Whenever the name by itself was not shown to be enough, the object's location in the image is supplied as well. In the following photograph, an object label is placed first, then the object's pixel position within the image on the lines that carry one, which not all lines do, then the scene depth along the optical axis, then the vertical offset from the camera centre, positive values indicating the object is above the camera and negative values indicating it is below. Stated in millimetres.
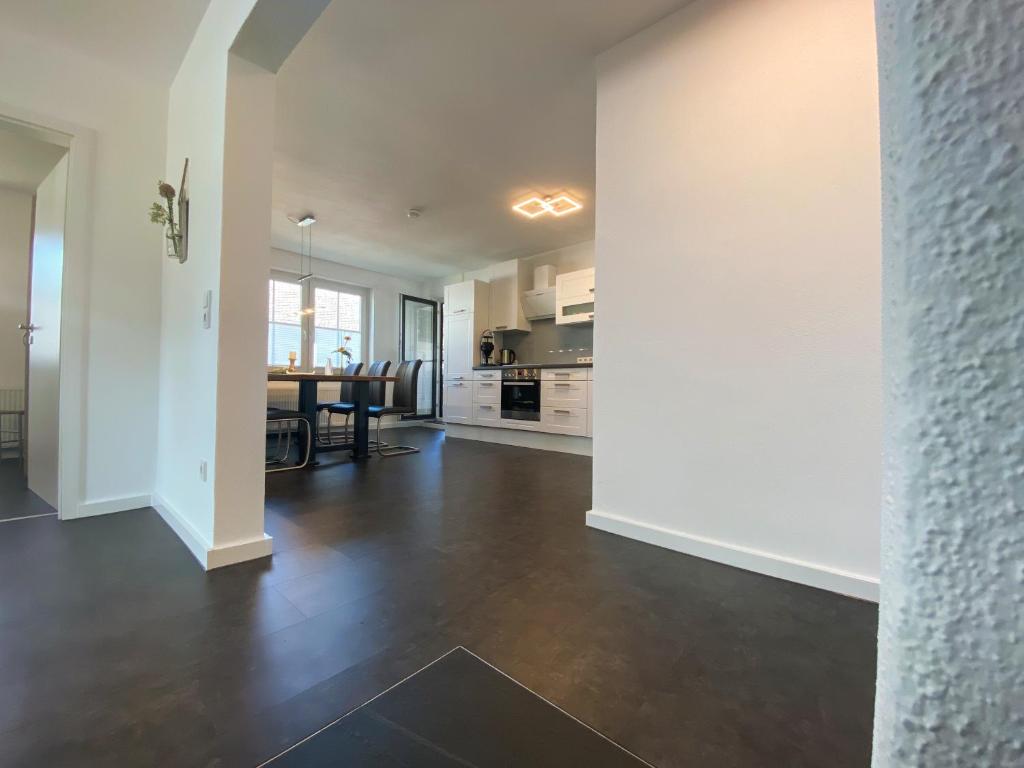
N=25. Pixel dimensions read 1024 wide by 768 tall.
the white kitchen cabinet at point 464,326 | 5875 +892
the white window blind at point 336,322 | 6406 +1027
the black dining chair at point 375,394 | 4559 -44
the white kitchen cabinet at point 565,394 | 4547 -17
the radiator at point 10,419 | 3791 -278
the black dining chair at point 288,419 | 3523 -375
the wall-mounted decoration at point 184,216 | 2137 +850
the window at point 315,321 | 5945 +999
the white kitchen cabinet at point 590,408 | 4438 -158
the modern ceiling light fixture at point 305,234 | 4672 +1818
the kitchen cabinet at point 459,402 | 5750 -144
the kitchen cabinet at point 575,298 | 4934 +1088
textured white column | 206 +7
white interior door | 2406 +306
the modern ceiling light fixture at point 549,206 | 4090 +1786
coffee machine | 5914 +585
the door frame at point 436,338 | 7223 +853
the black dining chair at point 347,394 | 4621 -46
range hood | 5648 +1164
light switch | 1796 +330
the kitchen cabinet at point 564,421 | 4531 -304
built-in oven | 5074 -25
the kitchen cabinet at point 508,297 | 5871 +1297
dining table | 3904 -179
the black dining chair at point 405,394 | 4418 -35
